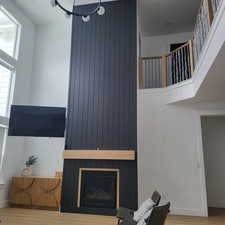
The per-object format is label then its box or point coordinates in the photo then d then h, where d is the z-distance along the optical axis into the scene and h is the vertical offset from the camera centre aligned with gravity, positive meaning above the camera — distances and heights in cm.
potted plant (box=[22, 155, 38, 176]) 619 -17
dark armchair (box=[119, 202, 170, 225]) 241 -62
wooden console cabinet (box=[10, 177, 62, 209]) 559 -86
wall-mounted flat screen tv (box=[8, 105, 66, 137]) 528 +93
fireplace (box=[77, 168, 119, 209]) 521 -68
